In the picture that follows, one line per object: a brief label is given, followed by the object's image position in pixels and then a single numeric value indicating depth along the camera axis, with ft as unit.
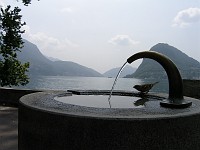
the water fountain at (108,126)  6.99
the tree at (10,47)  32.07
